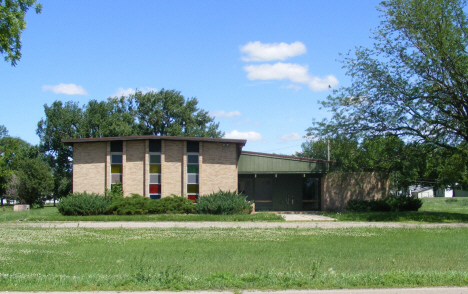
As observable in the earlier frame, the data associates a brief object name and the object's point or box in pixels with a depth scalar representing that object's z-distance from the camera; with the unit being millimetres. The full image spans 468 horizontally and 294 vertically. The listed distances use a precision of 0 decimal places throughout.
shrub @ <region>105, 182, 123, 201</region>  27391
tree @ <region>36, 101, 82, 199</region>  56500
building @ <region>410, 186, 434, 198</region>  88250
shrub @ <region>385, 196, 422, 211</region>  28141
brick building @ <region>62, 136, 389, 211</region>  28500
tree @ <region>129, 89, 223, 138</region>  58781
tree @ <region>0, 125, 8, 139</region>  87619
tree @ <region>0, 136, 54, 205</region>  44656
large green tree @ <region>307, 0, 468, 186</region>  22891
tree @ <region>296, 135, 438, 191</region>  25781
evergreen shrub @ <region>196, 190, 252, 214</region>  25406
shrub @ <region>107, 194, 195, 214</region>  25500
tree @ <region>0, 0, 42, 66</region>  14258
